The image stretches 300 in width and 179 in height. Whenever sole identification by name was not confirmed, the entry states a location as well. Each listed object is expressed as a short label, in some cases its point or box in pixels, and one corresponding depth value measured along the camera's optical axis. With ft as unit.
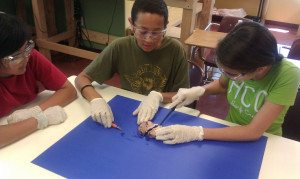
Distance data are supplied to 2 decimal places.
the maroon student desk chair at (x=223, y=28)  8.83
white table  2.96
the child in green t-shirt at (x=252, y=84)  3.21
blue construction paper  2.99
